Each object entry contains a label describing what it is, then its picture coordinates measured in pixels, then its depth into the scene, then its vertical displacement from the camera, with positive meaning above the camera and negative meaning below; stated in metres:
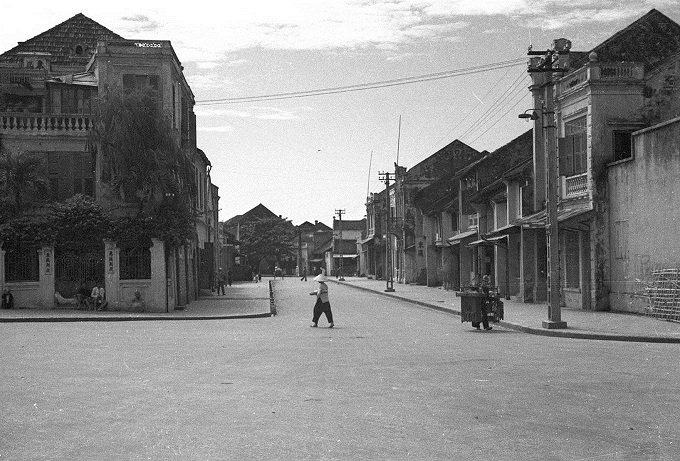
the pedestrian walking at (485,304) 22.27 -1.11
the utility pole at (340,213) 111.25 +6.22
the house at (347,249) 132.49 +1.98
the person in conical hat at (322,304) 23.91 -1.13
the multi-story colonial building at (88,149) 32.03 +4.33
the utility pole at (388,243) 55.59 +1.23
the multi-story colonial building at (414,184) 73.44 +6.56
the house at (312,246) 144.88 +2.91
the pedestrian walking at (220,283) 47.17 -1.07
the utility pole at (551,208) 22.48 +1.34
